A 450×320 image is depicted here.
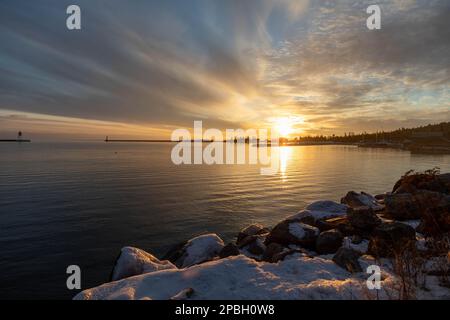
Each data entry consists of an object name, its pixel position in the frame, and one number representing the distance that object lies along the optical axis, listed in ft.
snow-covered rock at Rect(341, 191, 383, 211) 62.08
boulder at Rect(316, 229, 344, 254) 35.91
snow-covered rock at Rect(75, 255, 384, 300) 21.89
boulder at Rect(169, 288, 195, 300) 21.20
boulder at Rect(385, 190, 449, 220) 42.93
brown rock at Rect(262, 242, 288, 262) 37.01
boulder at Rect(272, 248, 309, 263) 34.47
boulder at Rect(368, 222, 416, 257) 31.24
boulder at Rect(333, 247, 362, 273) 27.64
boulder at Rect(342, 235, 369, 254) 34.42
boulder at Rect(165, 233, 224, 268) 39.11
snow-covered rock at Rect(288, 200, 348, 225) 49.14
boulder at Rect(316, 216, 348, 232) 43.39
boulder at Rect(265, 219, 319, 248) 39.29
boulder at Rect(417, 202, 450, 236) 36.43
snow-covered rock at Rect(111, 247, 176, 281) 32.37
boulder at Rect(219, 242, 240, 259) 37.81
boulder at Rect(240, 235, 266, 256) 40.86
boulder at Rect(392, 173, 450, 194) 55.62
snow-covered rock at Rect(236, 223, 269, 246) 51.19
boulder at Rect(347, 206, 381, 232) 38.47
